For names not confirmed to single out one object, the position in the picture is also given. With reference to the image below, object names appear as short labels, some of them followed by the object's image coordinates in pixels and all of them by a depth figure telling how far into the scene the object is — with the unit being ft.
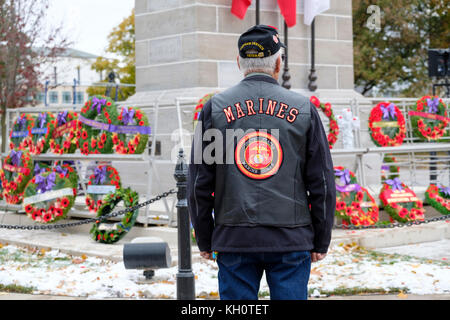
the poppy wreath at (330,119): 36.70
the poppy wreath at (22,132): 40.09
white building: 242.04
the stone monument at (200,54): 40.19
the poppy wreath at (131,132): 33.65
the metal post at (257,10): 40.78
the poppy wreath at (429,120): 40.42
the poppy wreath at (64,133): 37.24
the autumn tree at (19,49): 77.36
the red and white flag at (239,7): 40.93
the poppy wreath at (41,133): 38.70
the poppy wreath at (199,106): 32.66
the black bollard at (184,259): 20.62
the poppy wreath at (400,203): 36.32
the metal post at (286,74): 42.01
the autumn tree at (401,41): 120.26
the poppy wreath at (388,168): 47.10
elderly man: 12.69
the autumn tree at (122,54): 135.54
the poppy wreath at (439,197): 38.42
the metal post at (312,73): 43.32
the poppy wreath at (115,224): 31.83
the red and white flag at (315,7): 42.93
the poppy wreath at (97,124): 35.19
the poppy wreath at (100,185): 34.37
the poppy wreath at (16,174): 38.27
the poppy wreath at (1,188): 40.39
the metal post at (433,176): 46.36
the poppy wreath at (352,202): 34.17
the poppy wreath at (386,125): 38.42
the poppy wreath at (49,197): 35.40
